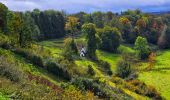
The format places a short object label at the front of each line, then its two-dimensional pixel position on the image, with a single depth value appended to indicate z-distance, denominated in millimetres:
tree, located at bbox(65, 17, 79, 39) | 161000
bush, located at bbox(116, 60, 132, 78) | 92688
